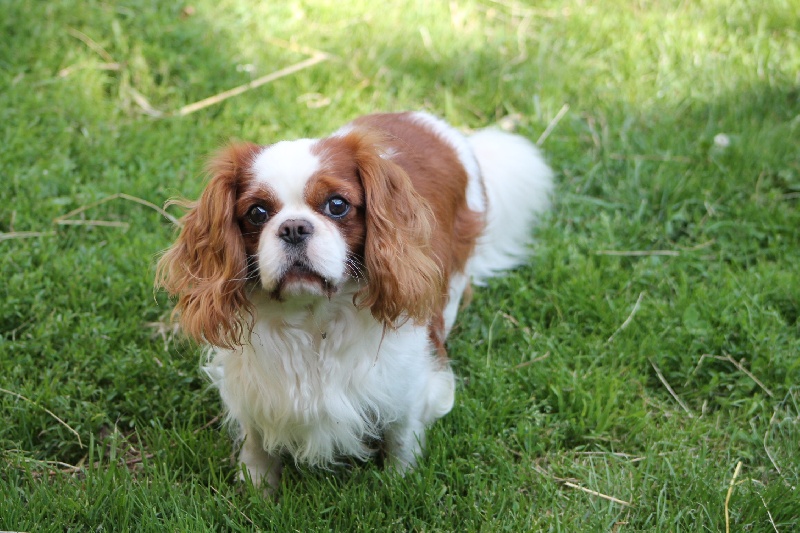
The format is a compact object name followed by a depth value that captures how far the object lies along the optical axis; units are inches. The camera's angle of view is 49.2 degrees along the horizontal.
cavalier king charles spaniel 95.6
